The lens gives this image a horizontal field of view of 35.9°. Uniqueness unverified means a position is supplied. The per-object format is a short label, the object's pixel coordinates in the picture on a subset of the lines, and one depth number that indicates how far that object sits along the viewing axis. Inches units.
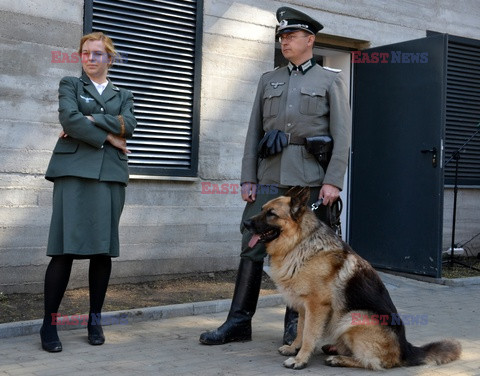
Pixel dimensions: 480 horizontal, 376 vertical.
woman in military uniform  209.8
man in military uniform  222.4
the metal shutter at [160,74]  316.8
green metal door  356.2
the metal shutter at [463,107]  431.5
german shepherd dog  197.9
